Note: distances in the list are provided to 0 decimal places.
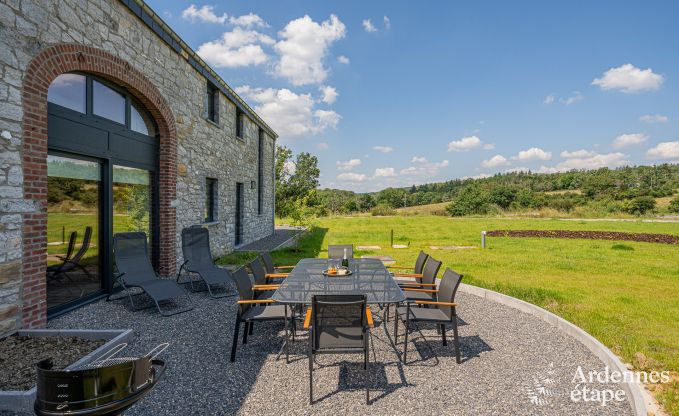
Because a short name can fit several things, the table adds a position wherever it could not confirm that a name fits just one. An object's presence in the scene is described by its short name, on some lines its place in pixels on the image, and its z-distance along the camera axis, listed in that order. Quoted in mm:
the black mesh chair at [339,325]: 2998
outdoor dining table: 3738
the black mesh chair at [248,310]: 3699
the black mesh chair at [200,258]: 6277
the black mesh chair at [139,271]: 5113
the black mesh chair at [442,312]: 3690
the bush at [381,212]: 42419
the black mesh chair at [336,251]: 6238
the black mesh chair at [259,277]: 4793
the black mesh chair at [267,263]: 5527
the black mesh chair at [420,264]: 5433
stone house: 3930
